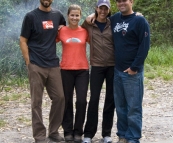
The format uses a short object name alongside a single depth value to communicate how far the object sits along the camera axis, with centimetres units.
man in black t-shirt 516
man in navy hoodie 497
